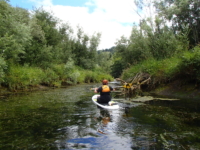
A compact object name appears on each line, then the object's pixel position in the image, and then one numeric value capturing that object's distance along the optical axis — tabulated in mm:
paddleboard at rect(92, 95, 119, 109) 8500
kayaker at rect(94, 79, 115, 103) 9195
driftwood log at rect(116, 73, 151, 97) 12525
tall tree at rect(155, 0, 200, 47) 18172
